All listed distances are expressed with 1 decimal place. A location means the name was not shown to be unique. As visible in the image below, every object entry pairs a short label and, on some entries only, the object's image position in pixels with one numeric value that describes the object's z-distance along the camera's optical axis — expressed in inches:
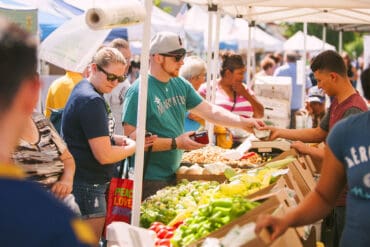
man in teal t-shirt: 233.0
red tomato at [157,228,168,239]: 195.3
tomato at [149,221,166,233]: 202.4
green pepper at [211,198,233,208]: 173.6
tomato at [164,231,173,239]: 193.3
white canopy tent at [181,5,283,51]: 762.2
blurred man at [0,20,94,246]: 73.7
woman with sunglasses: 210.7
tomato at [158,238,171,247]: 187.3
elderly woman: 355.9
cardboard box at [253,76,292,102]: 435.5
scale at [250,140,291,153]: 288.4
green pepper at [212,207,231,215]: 172.0
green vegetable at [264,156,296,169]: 232.2
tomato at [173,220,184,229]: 204.2
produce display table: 162.2
